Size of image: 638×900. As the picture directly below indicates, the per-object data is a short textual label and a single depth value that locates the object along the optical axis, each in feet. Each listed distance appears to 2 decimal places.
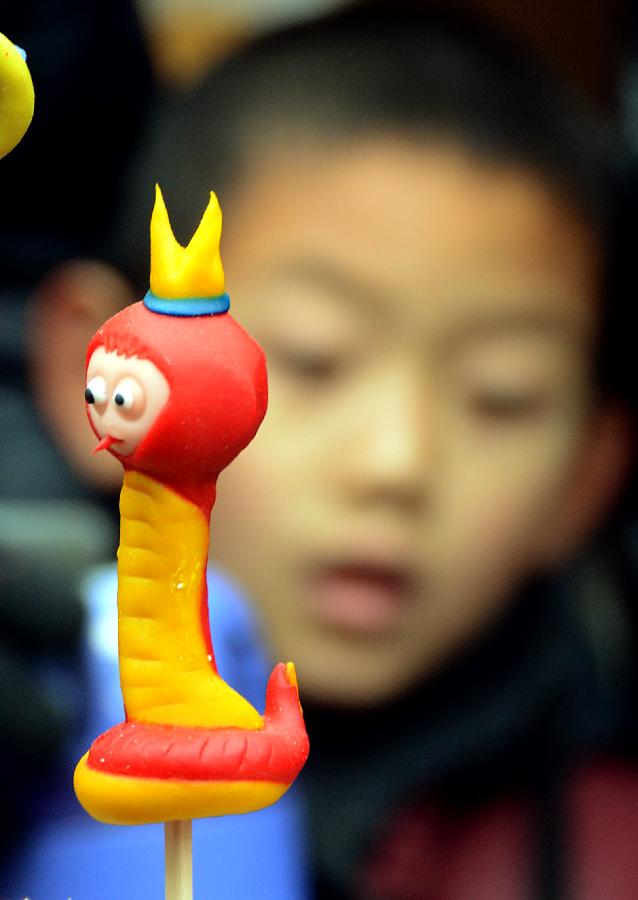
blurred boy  3.09
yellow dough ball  2.47
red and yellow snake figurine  2.47
